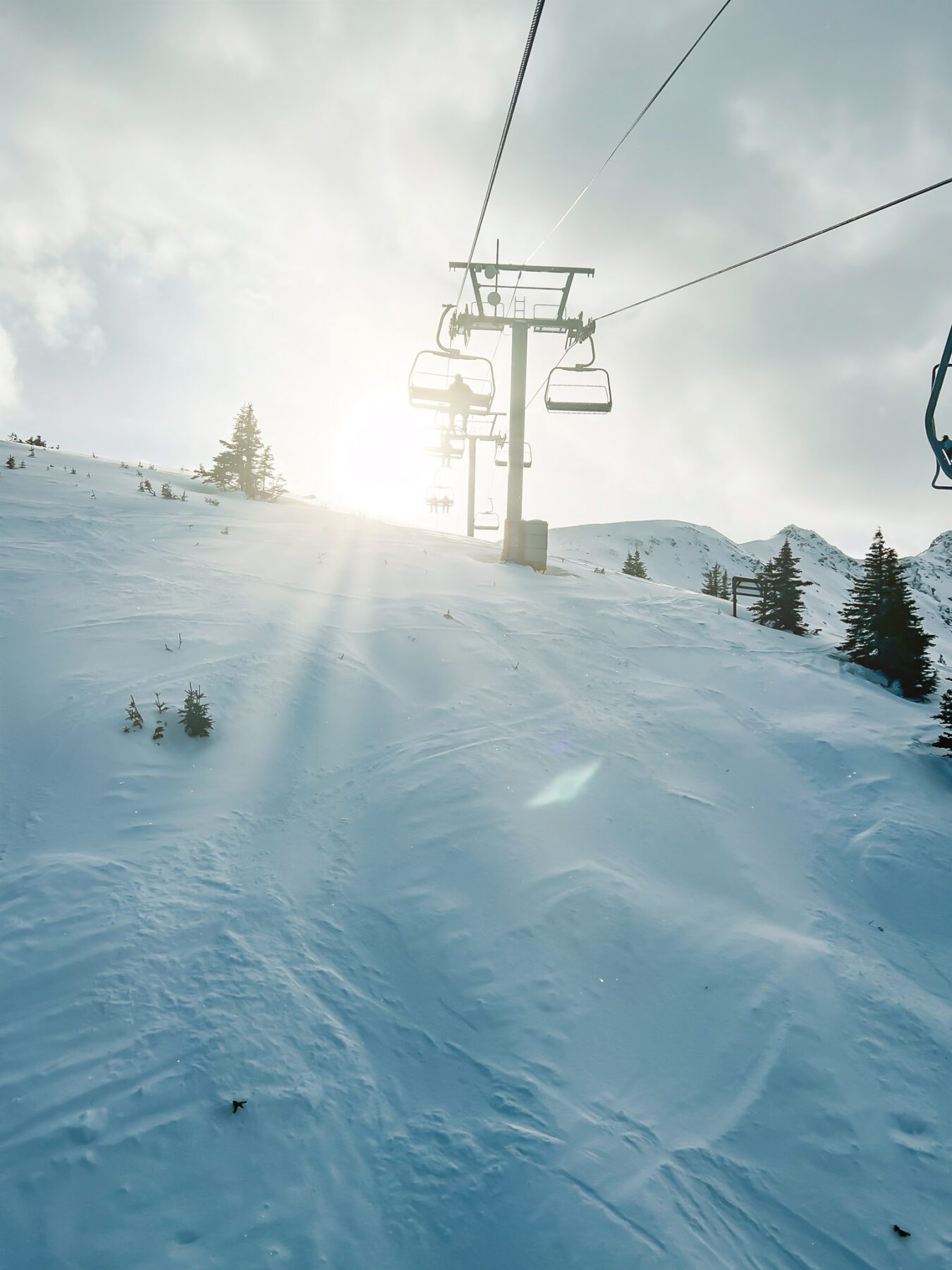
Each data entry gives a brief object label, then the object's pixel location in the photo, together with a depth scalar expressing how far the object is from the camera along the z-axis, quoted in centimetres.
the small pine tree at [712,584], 3863
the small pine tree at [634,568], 3756
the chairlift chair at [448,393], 1686
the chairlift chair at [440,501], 2864
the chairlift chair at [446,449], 2406
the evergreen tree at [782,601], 2473
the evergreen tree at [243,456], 3438
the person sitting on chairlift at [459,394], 1719
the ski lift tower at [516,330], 1717
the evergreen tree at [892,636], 1527
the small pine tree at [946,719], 934
